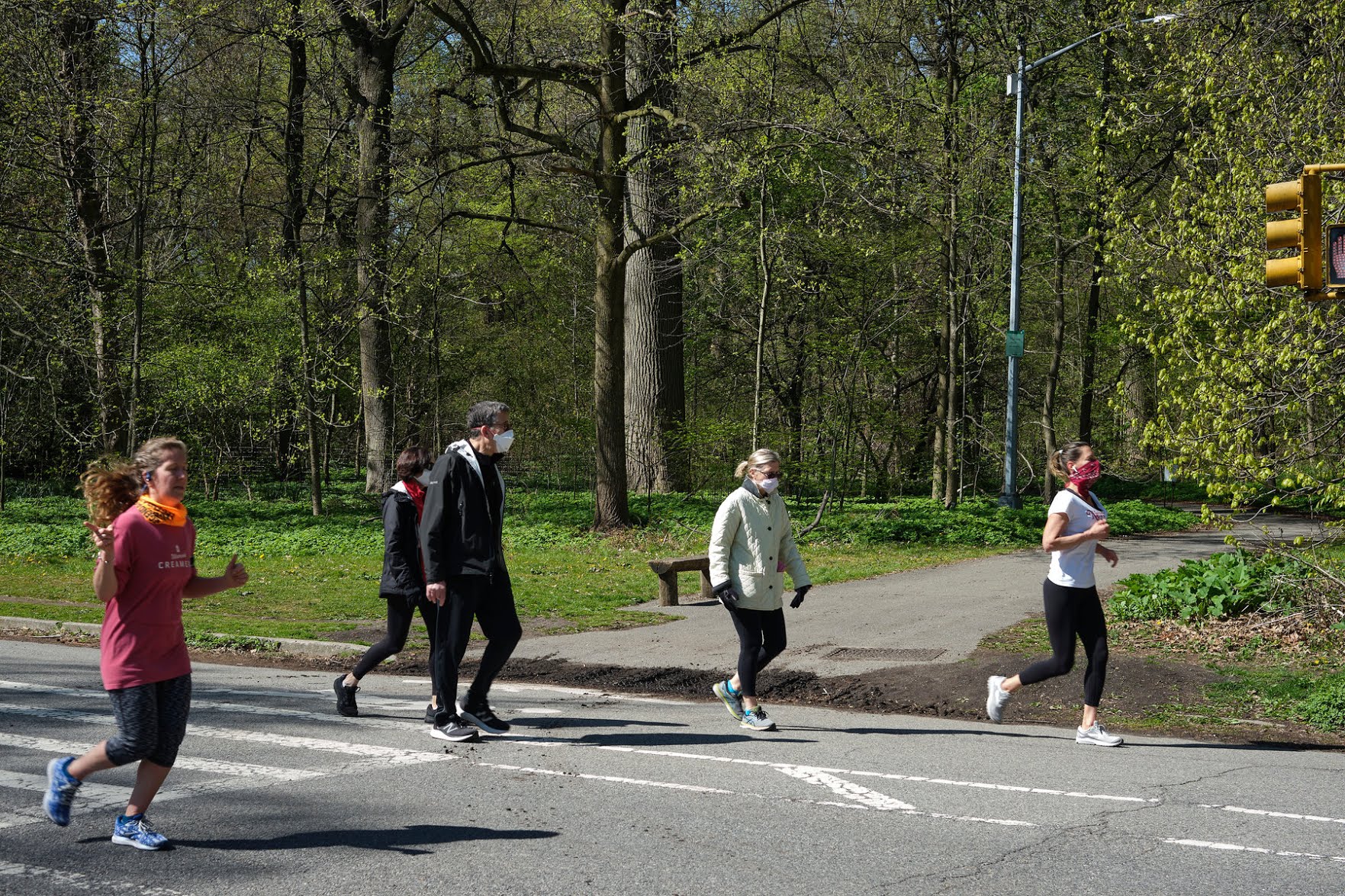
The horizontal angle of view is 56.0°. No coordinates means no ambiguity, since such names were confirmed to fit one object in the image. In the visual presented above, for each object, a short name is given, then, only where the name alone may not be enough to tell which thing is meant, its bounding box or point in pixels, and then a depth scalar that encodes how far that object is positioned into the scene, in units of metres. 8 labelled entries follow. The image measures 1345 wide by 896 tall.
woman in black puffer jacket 8.69
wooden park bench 14.80
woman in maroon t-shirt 5.43
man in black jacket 7.88
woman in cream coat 8.45
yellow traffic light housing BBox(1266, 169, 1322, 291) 9.12
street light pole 23.70
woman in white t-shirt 8.10
